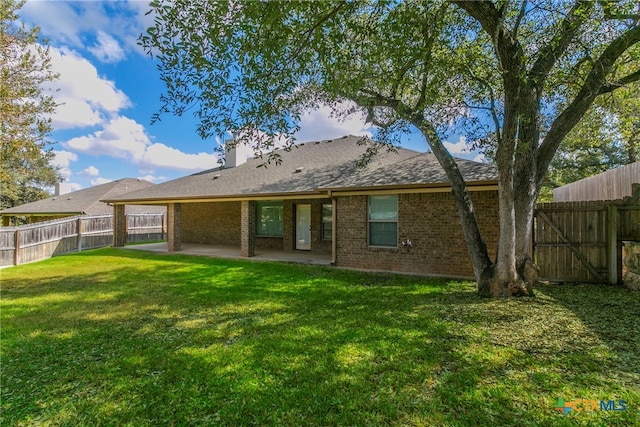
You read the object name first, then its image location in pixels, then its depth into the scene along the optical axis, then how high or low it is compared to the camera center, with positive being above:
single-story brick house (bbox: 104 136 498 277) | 8.72 +0.30
